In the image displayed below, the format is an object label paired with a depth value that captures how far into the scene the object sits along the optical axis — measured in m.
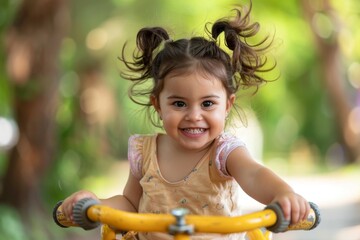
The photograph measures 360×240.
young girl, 3.42
